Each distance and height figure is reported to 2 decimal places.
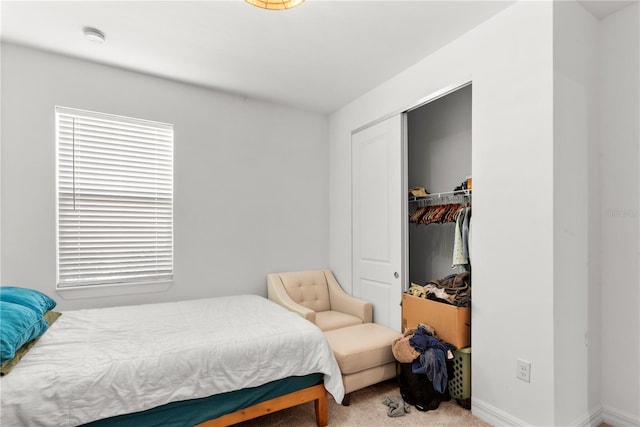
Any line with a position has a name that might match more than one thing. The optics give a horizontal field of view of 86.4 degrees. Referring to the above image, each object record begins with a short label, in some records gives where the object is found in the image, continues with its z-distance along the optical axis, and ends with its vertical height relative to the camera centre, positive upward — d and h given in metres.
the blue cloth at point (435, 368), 2.30 -1.05
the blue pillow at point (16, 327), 1.55 -0.58
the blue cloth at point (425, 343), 2.40 -0.92
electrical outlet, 2.02 -0.94
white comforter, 1.55 -0.78
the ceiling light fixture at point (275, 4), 1.76 +1.10
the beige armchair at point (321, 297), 3.19 -0.86
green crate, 2.39 -1.14
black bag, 2.38 -1.26
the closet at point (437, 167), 3.25 +0.48
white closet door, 3.06 -0.04
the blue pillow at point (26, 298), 2.00 -0.52
